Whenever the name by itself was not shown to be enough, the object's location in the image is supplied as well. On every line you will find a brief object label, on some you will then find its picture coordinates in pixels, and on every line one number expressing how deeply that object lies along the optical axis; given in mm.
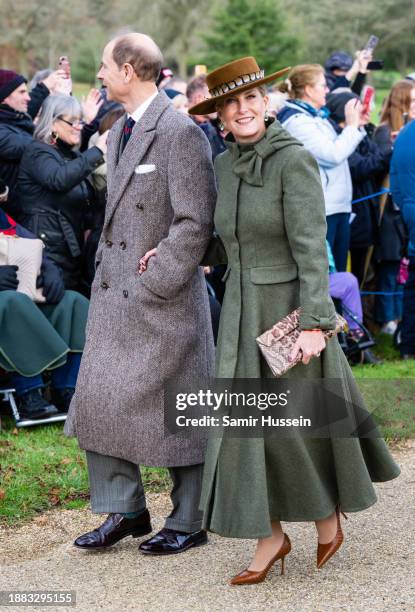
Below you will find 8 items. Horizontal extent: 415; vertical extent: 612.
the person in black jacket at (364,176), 9219
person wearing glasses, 7090
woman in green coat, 4039
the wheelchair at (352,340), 8414
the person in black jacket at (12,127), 7176
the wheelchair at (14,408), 6781
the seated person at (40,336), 6672
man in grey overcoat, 4367
